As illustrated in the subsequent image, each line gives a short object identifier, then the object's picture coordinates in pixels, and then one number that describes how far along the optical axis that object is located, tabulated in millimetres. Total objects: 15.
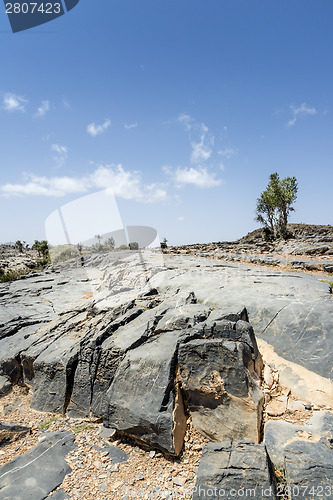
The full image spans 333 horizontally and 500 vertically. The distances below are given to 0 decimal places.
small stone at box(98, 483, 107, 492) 4539
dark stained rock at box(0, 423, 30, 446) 5980
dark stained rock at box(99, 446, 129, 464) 5184
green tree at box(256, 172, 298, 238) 44653
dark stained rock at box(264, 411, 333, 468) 4637
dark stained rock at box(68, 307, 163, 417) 6605
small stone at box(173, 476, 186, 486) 4488
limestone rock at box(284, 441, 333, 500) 3576
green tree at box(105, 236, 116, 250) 58472
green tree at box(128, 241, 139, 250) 48078
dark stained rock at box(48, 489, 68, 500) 4350
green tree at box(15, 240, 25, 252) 90875
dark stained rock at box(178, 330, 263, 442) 5117
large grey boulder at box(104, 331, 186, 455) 5121
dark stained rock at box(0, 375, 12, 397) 8149
